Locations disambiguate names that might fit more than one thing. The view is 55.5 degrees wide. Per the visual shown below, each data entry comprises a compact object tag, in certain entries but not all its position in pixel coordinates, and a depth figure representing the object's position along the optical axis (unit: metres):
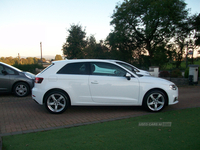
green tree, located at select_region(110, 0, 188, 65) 27.03
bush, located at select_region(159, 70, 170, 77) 14.02
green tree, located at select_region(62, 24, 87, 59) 32.94
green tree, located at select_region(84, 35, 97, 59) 35.61
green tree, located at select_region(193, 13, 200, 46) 28.71
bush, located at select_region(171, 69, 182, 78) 13.56
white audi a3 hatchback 5.76
